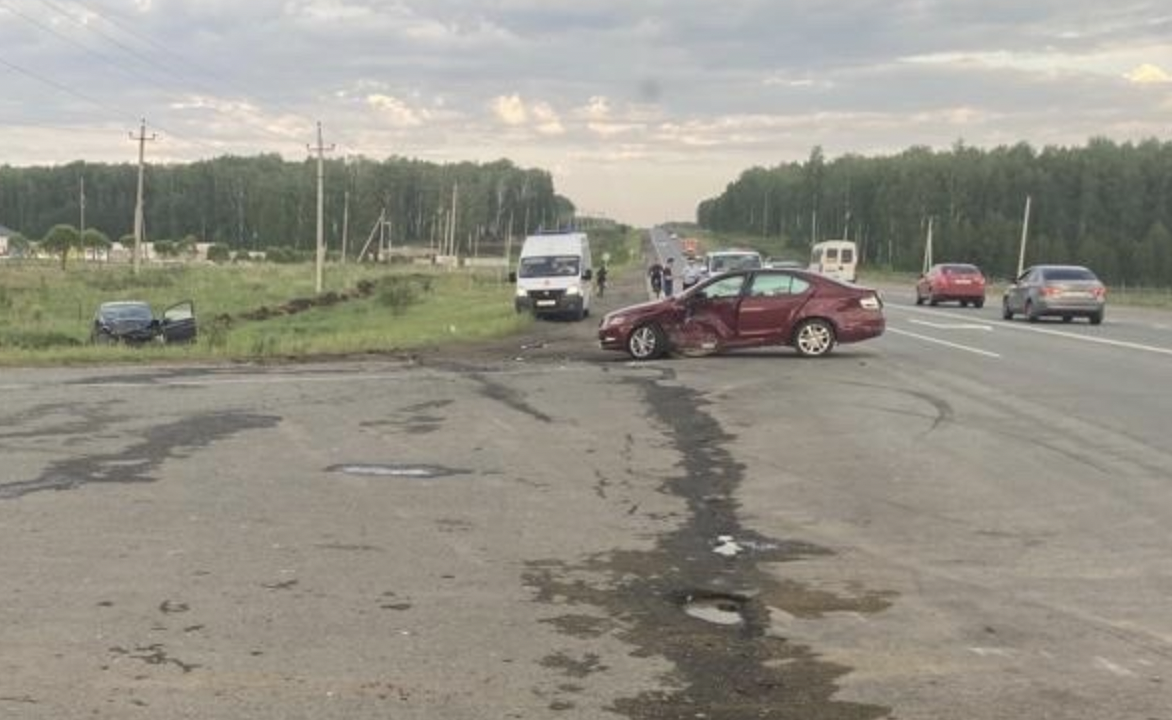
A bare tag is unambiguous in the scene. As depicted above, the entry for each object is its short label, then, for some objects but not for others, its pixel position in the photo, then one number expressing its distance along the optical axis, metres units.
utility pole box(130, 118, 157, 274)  63.43
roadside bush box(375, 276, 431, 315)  48.61
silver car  31.11
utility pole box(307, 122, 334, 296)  57.75
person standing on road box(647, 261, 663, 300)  43.62
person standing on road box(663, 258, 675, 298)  42.22
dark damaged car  28.80
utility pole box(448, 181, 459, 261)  121.00
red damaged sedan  20.62
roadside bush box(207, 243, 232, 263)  129.00
